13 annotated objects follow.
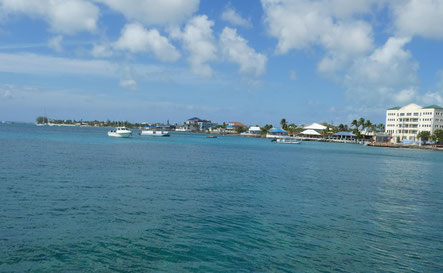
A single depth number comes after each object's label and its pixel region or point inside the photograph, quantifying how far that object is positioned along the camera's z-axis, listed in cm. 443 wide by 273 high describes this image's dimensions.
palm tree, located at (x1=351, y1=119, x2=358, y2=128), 16776
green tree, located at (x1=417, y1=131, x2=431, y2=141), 12669
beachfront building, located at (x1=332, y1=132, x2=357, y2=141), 16288
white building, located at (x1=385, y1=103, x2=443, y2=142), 13238
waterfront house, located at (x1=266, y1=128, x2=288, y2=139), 18500
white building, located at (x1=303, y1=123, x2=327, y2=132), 19462
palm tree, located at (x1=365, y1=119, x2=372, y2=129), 16200
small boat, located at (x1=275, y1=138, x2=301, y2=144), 13001
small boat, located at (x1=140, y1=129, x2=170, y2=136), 14690
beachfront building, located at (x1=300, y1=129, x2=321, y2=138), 17488
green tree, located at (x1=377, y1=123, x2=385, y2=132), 16499
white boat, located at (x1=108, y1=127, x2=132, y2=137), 10992
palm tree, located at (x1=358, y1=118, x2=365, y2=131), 16425
